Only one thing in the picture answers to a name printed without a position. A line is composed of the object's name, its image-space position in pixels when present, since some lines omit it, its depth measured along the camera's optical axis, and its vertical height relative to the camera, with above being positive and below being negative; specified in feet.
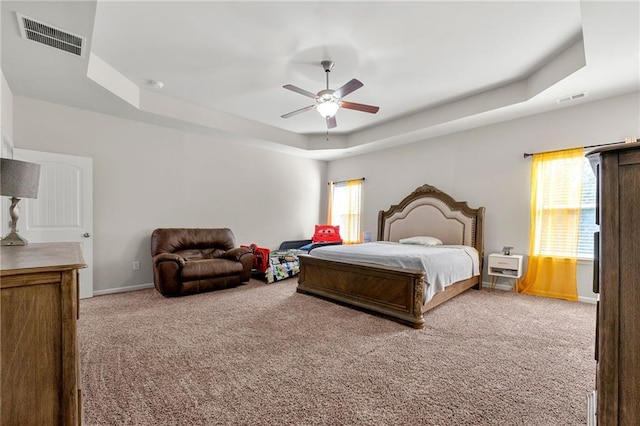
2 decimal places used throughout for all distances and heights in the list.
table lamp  5.42 +0.58
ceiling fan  10.16 +4.36
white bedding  10.03 -1.82
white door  11.50 +0.29
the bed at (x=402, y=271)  9.71 -2.31
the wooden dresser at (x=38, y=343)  3.14 -1.54
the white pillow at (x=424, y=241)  15.31 -1.54
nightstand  13.48 -2.57
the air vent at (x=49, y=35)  7.39 +4.99
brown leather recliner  12.57 -2.40
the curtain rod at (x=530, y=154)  13.08 +2.96
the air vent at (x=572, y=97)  11.45 +4.91
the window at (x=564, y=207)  12.29 +0.30
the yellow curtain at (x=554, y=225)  12.50 -0.51
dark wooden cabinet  2.67 -0.73
